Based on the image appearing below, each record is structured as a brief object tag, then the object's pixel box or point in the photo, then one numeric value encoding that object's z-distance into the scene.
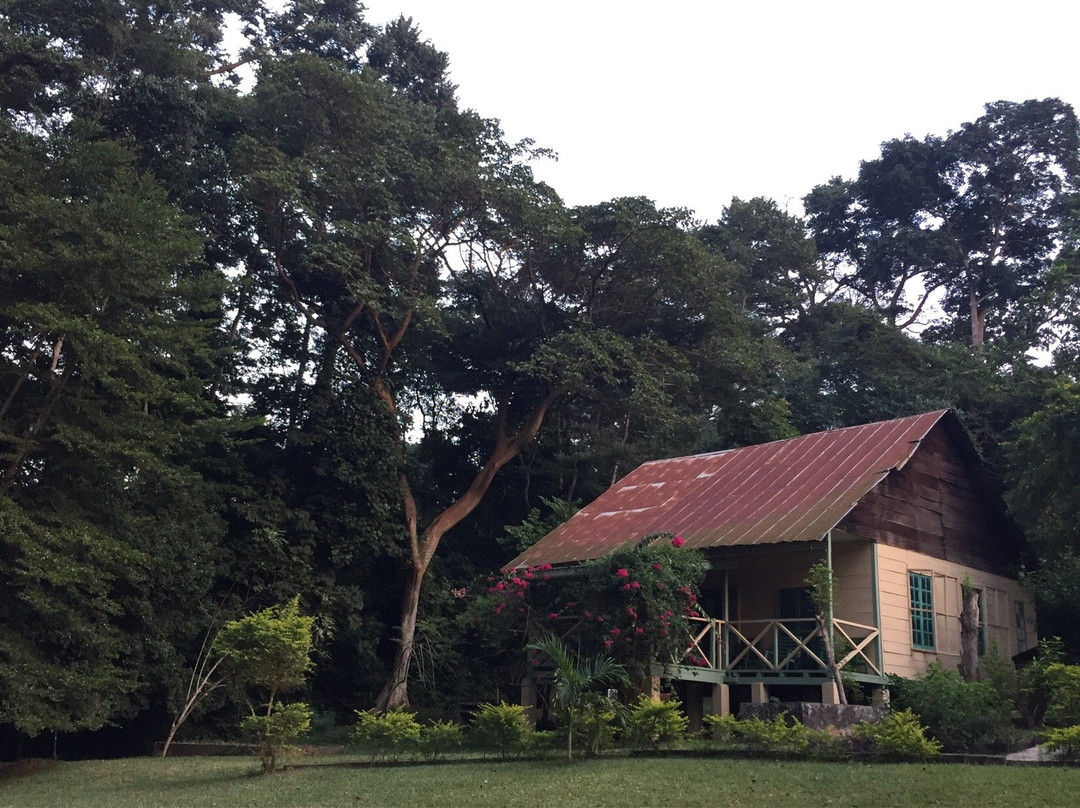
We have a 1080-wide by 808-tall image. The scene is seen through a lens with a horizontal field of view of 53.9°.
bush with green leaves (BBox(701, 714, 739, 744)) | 14.23
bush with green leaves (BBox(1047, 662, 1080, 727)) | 13.14
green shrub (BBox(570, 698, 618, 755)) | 14.13
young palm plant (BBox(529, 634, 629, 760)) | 14.07
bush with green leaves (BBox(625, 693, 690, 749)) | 14.38
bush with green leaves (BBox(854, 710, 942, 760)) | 12.52
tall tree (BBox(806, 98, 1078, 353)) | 41.97
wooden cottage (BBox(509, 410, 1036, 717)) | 18.98
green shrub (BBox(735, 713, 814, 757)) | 13.24
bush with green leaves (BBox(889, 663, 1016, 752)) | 14.20
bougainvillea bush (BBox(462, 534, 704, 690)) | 17.72
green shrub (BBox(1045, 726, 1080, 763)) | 11.67
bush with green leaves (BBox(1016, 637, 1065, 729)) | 15.67
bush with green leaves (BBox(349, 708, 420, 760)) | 16.12
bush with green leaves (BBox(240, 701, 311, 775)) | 15.30
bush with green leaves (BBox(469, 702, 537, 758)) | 14.89
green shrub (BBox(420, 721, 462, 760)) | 16.00
